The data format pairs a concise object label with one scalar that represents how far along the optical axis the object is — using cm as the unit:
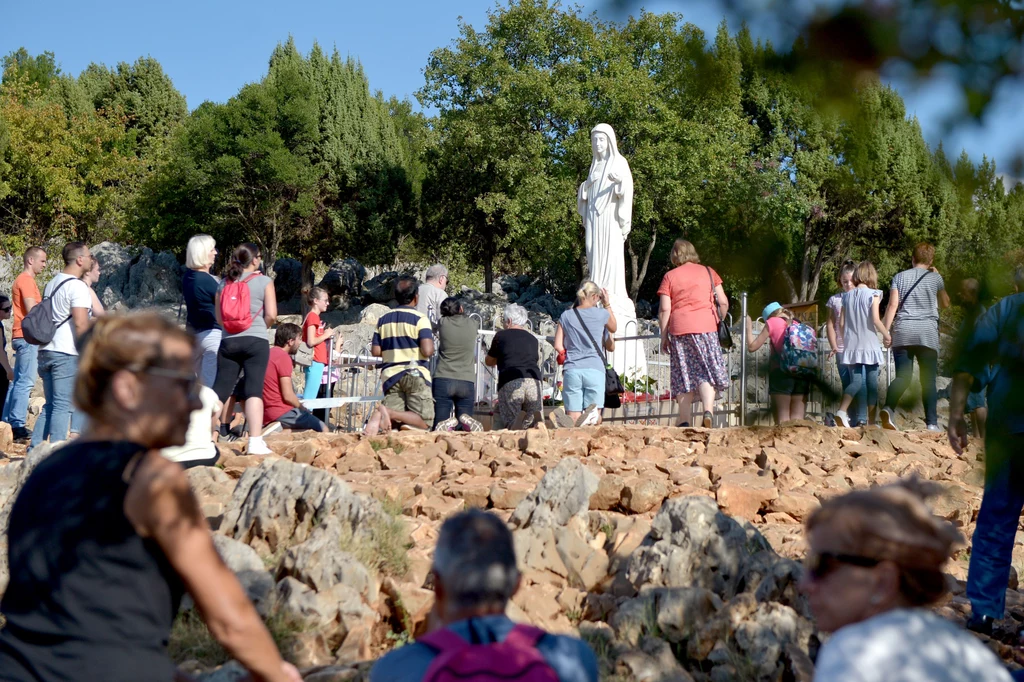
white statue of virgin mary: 1532
